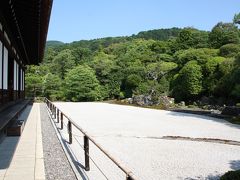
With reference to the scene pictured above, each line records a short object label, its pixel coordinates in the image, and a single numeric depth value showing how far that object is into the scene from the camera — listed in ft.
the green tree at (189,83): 69.37
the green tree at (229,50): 75.07
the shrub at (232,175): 11.15
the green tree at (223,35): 90.14
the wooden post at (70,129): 19.49
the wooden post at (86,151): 13.45
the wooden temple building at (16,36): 17.49
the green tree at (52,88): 102.93
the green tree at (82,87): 98.84
